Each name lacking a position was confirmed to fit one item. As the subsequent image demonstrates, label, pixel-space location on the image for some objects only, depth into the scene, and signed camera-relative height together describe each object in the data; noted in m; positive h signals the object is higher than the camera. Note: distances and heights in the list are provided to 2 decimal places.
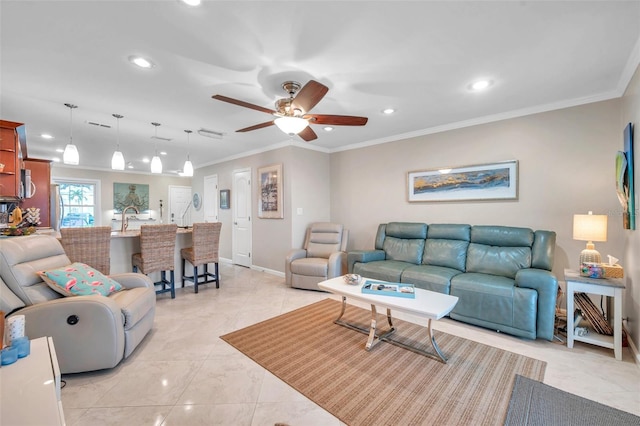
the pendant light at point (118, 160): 3.42 +0.69
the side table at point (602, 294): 2.21 -0.78
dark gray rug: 1.58 -1.23
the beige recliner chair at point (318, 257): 4.03 -0.71
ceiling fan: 2.13 +0.90
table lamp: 2.42 -0.19
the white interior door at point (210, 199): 6.66 +0.39
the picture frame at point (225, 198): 6.19 +0.36
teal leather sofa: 2.51 -0.69
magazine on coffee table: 2.43 -0.72
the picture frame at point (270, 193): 4.89 +0.38
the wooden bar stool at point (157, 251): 3.52 -0.49
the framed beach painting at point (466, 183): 3.42 +0.39
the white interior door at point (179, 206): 8.81 +0.27
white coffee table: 2.11 -0.76
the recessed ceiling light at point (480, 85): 2.58 +1.22
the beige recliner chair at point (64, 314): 1.89 -0.72
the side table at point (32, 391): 0.87 -0.64
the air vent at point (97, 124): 3.77 +1.30
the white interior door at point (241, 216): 5.67 -0.05
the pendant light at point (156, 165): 3.76 +0.69
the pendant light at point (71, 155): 3.00 +0.67
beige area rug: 1.68 -1.23
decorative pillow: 2.06 -0.53
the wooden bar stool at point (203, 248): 3.96 -0.52
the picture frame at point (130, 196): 7.81 +0.56
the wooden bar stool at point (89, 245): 2.96 -0.34
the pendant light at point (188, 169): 4.10 +0.69
